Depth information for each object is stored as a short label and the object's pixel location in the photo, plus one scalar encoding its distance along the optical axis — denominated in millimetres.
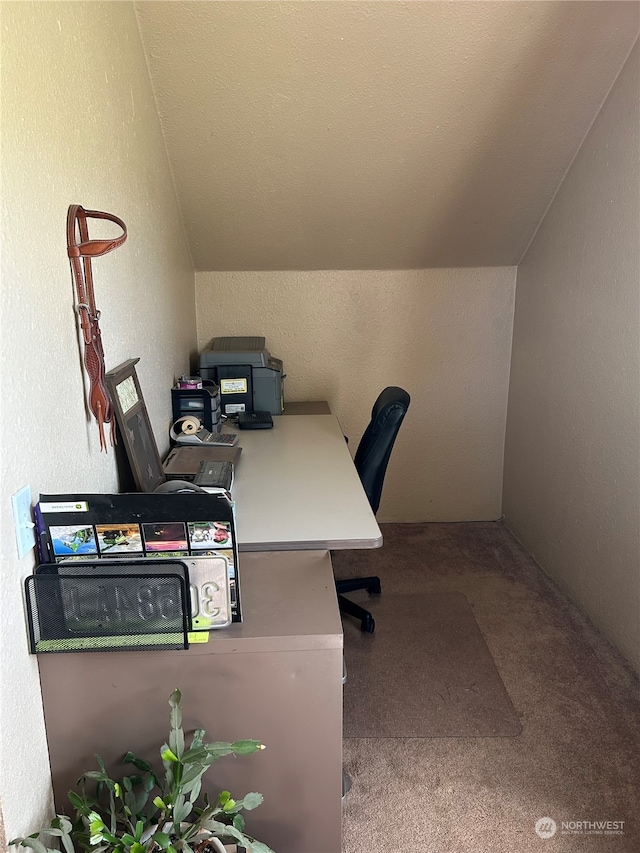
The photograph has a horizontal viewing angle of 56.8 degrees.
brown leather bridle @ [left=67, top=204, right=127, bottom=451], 1239
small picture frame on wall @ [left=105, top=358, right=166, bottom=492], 1517
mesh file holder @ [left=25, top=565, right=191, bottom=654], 1062
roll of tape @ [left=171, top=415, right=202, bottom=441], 2268
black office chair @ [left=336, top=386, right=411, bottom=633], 2150
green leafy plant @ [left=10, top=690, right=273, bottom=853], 1003
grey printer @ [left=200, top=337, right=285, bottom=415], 2756
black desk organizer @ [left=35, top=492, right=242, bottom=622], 1110
